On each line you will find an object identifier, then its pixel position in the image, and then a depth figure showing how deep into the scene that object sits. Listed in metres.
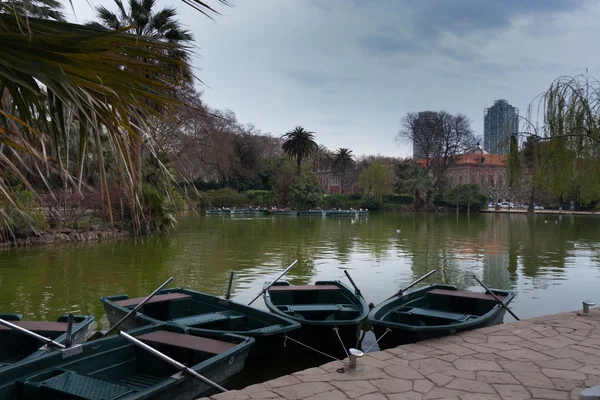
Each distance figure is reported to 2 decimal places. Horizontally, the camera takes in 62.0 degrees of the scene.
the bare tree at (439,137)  55.47
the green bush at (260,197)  52.90
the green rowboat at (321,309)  6.38
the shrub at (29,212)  17.06
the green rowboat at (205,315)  5.99
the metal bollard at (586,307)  7.43
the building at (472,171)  73.19
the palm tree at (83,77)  2.35
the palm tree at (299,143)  53.75
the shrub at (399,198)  59.41
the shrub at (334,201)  55.01
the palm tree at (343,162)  75.44
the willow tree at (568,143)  7.99
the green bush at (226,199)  53.03
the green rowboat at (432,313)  6.10
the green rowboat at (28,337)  5.25
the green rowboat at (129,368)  3.97
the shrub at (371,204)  57.72
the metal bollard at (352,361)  5.02
